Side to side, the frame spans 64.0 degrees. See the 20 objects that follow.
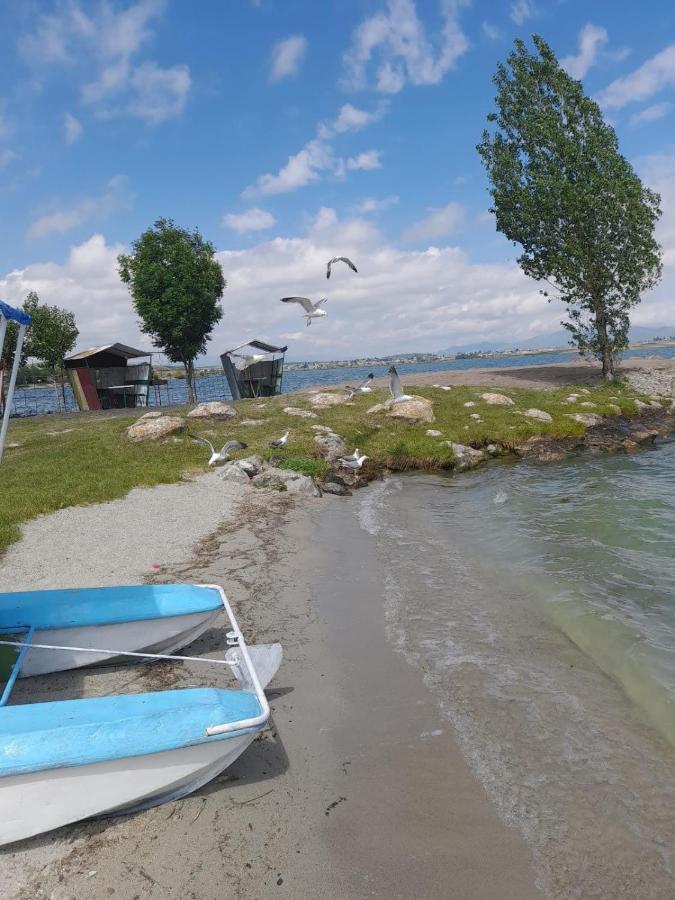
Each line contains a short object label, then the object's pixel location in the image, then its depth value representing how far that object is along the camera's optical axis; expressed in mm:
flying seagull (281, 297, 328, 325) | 24159
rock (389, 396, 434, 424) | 26906
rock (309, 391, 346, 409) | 30938
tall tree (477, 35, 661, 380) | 37031
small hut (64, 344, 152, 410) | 43603
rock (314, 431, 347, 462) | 21969
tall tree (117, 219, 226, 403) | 41406
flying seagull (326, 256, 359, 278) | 23389
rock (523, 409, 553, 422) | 27858
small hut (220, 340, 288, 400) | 41531
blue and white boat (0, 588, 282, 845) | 4512
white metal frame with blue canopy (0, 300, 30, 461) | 5673
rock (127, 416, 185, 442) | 23172
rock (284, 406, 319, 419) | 27875
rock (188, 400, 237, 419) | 27500
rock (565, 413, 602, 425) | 27844
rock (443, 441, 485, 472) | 22375
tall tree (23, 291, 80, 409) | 44406
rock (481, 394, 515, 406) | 30778
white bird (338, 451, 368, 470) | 20672
